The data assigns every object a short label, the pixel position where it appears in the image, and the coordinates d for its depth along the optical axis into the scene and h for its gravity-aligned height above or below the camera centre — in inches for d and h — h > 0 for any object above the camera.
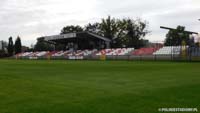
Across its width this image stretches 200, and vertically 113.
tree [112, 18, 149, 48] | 2028.9 +213.3
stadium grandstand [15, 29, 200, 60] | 1109.6 +19.6
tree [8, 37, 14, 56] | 2265.8 +89.3
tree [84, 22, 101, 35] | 2304.3 +311.3
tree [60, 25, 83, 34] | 2532.9 +312.9
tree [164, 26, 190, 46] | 1628.3 +141.9
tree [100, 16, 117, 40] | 2067.6 +257.1
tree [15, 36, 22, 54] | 2245.7 +97.9
